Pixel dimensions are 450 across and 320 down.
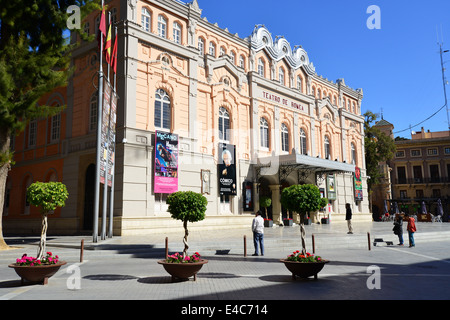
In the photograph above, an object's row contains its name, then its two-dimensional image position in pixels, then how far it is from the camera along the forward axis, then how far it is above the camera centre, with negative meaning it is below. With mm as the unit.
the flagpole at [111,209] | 19000 +71
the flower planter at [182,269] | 9095 -1475
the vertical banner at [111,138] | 18703 +3795
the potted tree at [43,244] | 8734 -866
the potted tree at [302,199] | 10750 +244
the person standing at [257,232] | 14914 -975
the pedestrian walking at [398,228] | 18906 -1161
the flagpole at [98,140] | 16359 +3248
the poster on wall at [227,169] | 26375 +2864
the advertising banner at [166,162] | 22328 +2959
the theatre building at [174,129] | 22203 +5821
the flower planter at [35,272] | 8695 -1413
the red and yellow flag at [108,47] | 17891 +8026
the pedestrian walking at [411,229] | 17962 -1168
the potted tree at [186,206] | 11062 +107
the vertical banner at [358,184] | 40500 +2475
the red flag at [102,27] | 17375 +8733
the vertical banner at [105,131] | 17442 +3856
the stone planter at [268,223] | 28641 -1177
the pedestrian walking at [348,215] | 22656 -534
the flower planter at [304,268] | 9094 -1505
